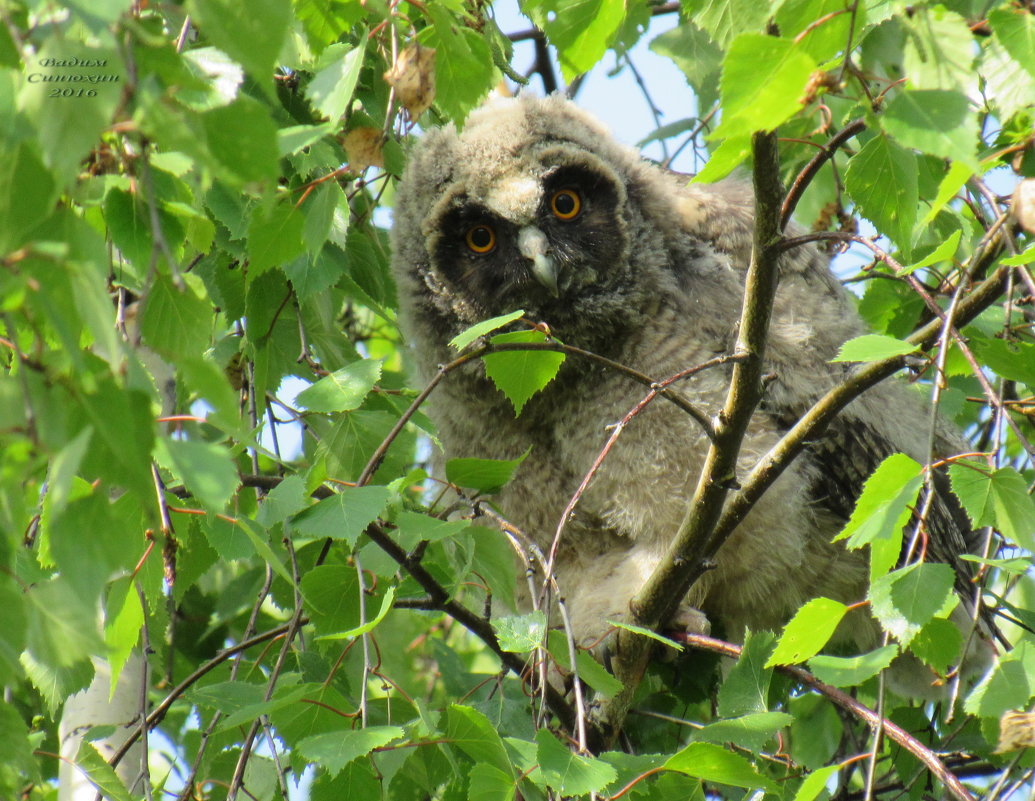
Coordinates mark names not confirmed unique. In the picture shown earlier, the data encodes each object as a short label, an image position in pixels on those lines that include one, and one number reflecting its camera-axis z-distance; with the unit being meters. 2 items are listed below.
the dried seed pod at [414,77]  5.18
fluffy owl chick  5.31
